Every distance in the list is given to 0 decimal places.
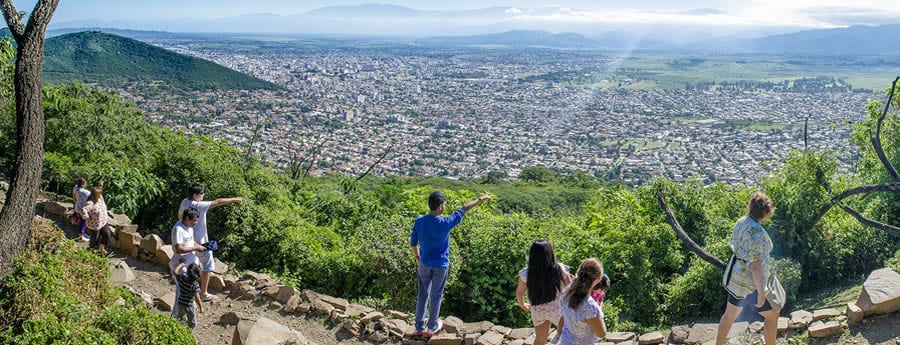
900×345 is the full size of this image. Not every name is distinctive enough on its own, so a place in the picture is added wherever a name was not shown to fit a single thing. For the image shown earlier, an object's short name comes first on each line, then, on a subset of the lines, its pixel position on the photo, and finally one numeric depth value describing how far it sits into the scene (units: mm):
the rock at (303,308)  7137
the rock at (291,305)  7197
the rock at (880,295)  6152
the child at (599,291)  4883
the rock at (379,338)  6555
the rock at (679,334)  6117
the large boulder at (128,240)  8648
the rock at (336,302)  7161
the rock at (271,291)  7469
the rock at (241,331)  5829
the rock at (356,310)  6900
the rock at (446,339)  6250
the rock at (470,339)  6246
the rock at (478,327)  6488
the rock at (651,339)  6082
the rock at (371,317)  6758
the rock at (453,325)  6371
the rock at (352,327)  6695
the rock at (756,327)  6145
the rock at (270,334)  5664
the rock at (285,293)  7363
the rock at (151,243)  8367
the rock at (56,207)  9773
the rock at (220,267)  7897
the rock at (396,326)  6559
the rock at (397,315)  6980
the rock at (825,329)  6023
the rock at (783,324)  6170
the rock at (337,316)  6918
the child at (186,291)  6129
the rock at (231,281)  7683
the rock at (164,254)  8242
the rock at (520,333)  6320
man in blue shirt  5879
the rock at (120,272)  7590
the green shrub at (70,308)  4984
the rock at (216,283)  7645
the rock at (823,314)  6270
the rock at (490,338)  6186
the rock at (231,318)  6854
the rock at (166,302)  7102
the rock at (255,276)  7895
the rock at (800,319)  6188
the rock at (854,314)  6164
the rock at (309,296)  7238
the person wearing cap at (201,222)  6750
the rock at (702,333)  6070
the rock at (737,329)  6130
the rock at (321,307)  7043
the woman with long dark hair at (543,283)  4906
